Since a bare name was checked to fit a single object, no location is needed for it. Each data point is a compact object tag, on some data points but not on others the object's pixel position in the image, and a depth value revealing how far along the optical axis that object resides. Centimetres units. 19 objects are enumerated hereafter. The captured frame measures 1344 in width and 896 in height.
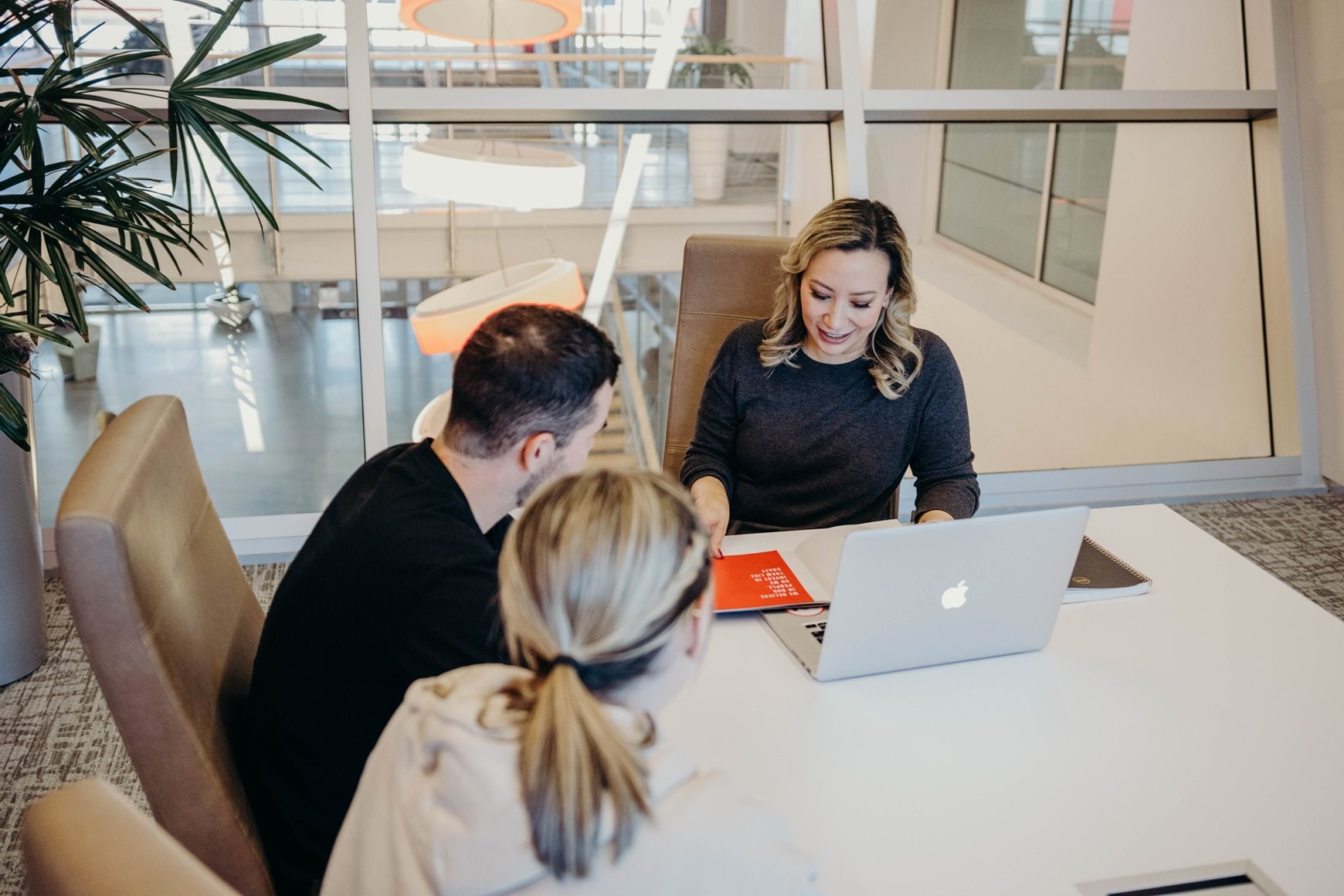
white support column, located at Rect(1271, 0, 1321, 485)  350
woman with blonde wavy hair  209
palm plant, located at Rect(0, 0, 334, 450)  207
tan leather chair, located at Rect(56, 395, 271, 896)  108
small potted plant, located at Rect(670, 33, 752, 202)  326
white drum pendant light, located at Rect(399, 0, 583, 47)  305
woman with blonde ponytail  78
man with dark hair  122
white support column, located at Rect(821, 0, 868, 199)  319
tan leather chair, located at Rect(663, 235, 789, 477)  229
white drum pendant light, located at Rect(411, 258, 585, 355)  326
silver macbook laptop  132
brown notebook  169
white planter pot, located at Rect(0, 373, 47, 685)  243
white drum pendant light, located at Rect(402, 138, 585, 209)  319
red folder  162
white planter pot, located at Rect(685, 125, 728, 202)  332
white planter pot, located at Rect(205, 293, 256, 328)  324
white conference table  115
